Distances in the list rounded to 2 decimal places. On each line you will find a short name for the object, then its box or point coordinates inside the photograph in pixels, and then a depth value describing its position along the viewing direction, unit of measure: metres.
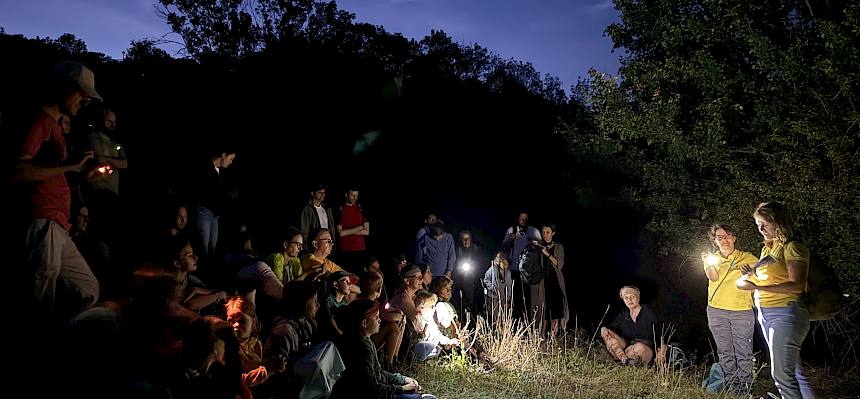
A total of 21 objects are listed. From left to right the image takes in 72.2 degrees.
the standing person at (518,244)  9.20
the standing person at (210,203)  5.84
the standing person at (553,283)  8.52
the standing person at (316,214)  7.10
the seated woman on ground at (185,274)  4.09
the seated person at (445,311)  6.27
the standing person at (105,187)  5.21
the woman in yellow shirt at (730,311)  5.42
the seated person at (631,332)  6.76
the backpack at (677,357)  6.39
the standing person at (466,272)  9.32
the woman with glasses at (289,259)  5.72
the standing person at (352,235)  7.79
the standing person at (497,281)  8.27
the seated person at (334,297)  4.86
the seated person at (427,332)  6.00
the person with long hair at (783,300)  4.44
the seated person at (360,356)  4.11
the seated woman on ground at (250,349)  3.67
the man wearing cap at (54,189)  3.23
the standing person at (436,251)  8.86
